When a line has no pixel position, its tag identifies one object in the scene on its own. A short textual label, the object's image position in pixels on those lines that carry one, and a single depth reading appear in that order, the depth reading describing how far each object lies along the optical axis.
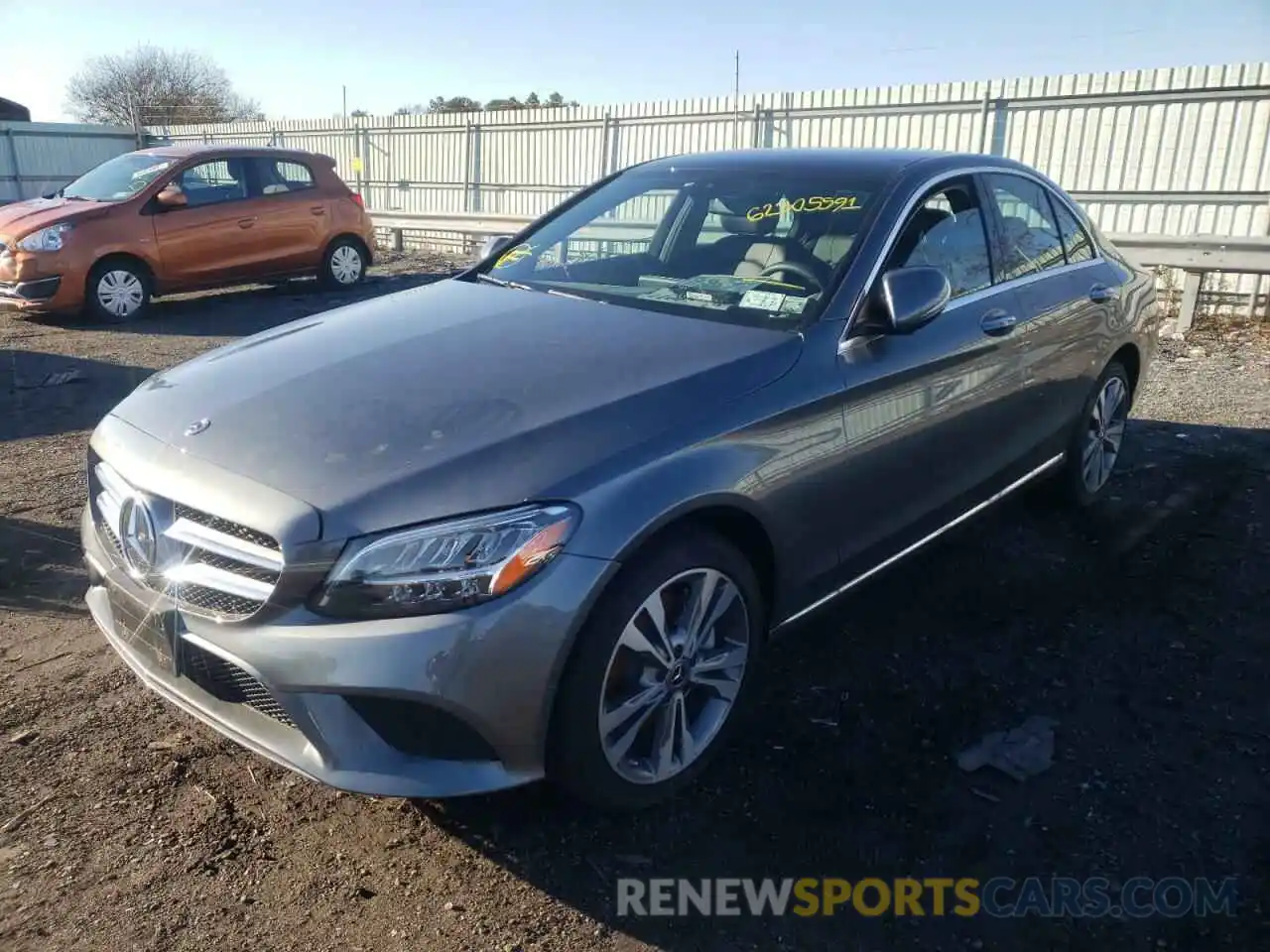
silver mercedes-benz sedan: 2.25
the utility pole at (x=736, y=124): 14.23
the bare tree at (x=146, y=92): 46.47
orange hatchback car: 9.32
